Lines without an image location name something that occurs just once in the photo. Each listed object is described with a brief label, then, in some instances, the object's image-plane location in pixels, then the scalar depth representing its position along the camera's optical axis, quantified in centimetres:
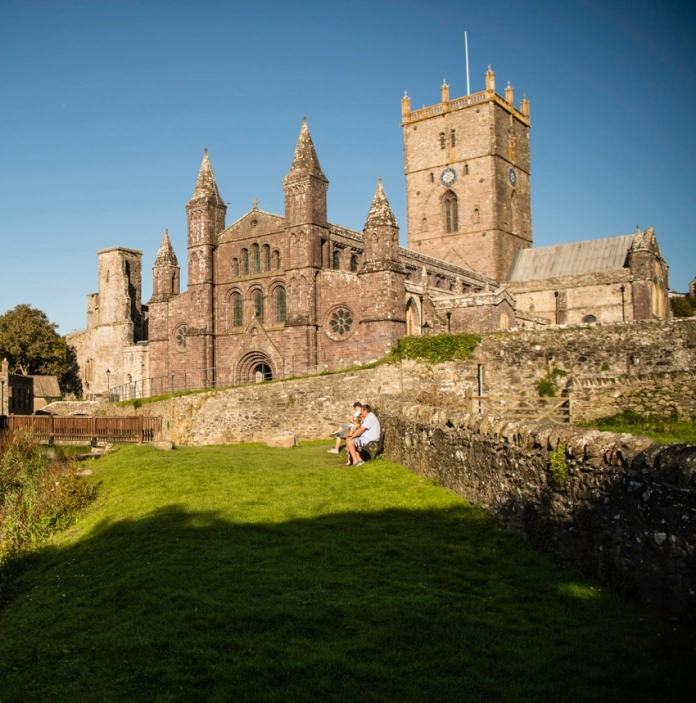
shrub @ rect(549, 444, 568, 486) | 876
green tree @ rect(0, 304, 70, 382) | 6481
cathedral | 3759
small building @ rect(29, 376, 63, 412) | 5997
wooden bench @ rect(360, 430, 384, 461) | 1716
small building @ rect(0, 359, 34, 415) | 4766
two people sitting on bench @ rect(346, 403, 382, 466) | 1702
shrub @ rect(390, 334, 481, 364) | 2798
